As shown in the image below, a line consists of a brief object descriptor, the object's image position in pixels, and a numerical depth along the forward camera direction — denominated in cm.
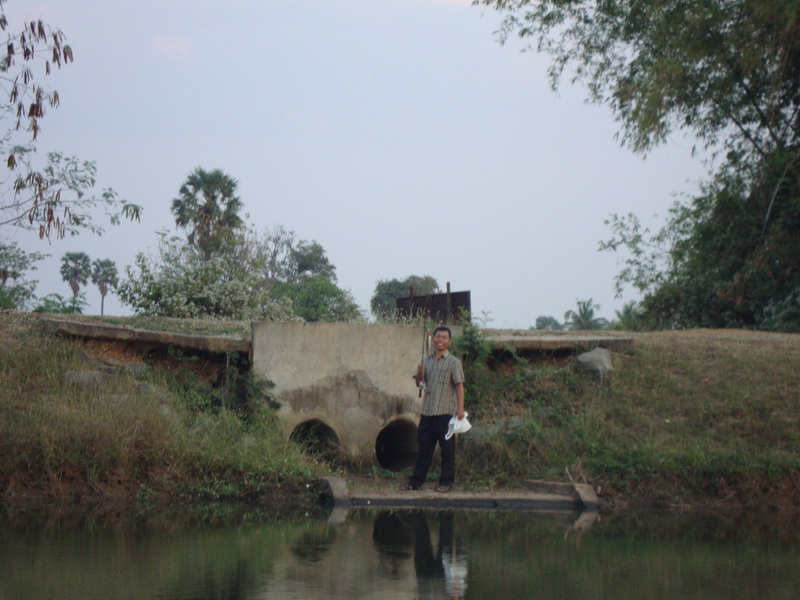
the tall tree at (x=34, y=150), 984
